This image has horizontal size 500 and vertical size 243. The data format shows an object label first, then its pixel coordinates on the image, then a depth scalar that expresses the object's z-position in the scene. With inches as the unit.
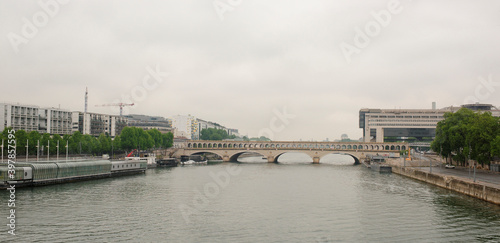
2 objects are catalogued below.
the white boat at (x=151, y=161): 3934.5
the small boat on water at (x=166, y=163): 4252.0
